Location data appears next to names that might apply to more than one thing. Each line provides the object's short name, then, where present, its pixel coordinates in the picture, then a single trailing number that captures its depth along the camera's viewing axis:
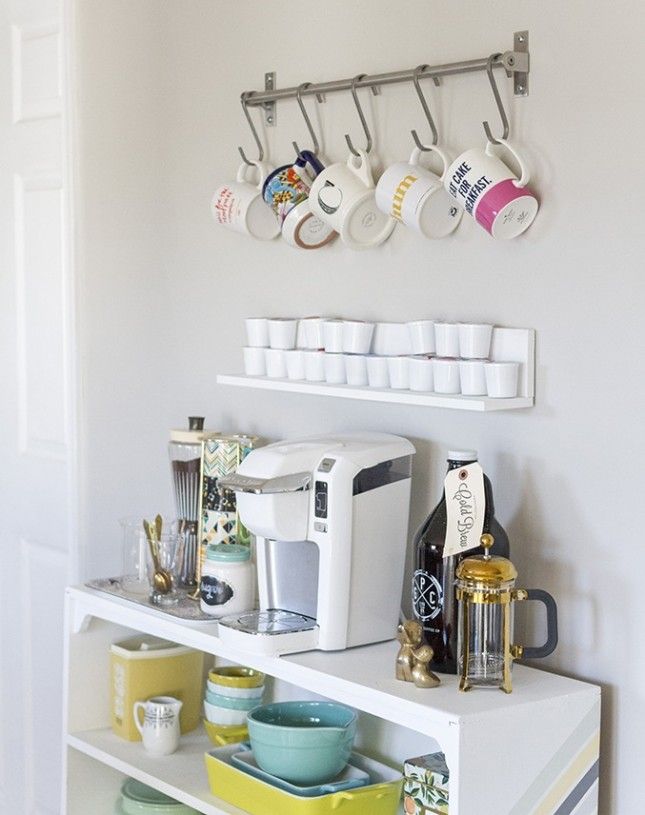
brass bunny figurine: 1.70
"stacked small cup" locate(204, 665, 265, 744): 2.26
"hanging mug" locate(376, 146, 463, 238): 1.88
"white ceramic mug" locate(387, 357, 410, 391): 1.92
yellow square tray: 1.91
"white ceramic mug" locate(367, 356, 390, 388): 1.96
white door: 2.83
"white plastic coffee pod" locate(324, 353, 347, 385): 2.04
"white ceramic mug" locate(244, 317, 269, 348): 2.21
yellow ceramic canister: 2.35
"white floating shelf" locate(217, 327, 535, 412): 1.77
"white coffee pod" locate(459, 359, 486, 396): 1.81
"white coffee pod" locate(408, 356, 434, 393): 1.89
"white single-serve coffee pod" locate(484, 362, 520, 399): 1.78
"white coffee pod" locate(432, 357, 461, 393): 1.85
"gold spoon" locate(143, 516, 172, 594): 2.23
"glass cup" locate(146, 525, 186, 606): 2.23
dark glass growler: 1.77
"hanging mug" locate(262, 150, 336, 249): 2.13
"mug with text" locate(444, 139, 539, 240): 1.75
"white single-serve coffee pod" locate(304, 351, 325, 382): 2.08
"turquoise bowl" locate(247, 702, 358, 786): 1.98
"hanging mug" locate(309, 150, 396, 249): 2.00
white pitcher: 2.27
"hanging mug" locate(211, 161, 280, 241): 2.24
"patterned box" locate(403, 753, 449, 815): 1.76
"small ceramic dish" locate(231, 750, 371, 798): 1.95
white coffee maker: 1.86
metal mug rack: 1.79
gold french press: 1.67
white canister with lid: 2.10
